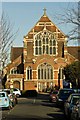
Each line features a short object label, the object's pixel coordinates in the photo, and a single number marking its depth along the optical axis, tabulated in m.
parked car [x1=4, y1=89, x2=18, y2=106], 31.42
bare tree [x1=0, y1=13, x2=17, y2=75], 38.31
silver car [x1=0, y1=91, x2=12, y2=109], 27.98
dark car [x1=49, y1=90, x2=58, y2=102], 42.97
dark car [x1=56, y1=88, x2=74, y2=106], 32.28
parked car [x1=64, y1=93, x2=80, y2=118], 20.31
